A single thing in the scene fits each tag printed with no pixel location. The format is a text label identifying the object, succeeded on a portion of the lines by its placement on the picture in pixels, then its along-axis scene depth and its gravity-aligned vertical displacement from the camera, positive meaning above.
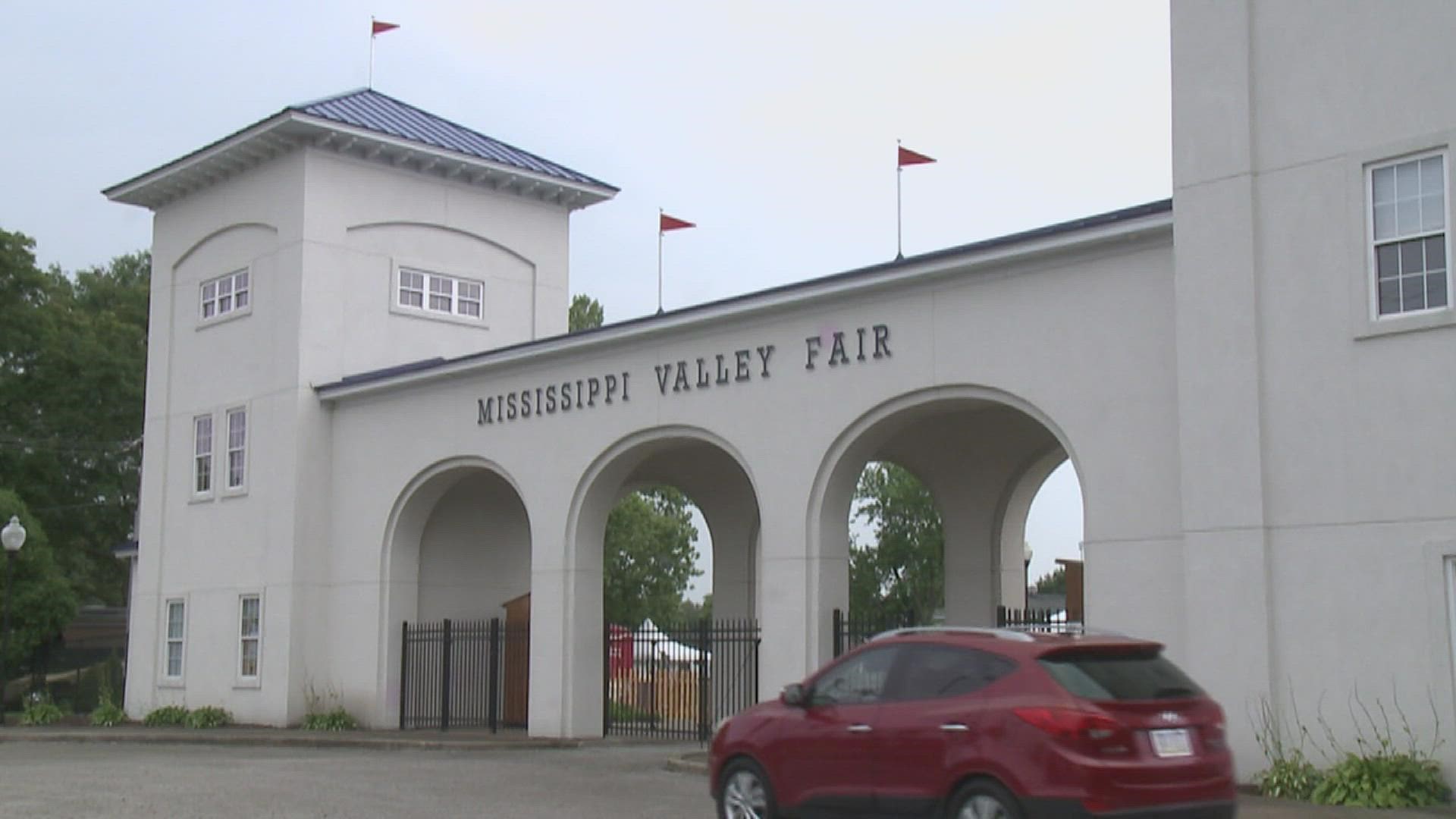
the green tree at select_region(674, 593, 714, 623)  68.94 -0.89
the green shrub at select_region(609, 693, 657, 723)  29.25 -2.20
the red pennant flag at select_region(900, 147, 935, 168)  22.58 +5.81
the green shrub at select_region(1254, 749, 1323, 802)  14.91 -1.65
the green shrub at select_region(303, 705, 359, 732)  28.12 -2.20
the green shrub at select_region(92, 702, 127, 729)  31.97 -2.40
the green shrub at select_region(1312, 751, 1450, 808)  14.23 -1.61
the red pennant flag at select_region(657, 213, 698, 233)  27.08 +5.92
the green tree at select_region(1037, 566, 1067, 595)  70.94 +0.39
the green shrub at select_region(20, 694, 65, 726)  33.75 -2.51
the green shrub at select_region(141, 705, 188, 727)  30.86 -2.33
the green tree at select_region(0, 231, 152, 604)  52.72 +5.83
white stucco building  15.16 +2.36
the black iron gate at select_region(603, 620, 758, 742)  23.25 -1.52
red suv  10.43 -0.94
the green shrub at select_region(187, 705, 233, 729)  29.98 -2.28
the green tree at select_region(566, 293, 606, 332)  65.00 +10.82
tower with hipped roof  29.30 +5.05
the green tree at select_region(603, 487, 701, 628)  57.50 +1.05
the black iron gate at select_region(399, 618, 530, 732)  28.11 -1.47
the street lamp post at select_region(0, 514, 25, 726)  31.71 +1.00
